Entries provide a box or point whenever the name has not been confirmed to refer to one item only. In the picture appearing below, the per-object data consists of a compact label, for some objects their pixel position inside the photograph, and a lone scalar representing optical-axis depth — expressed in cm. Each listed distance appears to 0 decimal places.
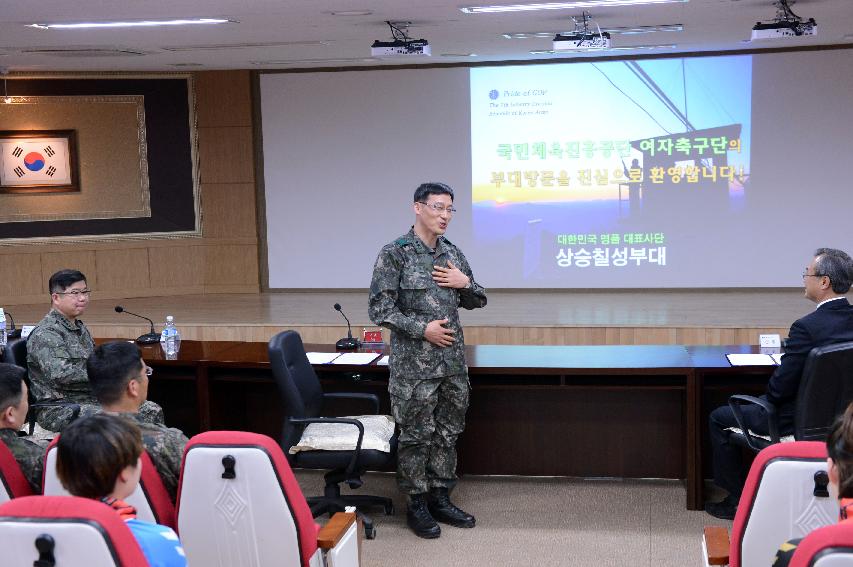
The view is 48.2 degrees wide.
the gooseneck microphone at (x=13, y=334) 583
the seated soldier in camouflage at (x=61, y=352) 432
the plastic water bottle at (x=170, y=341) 510
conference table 466
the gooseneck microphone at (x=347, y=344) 511
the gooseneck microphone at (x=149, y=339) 552
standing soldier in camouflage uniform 418
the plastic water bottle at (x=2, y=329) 582
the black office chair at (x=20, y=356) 439
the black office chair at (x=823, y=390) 363
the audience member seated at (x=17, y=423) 284
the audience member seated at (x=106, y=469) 203
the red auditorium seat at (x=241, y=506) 257
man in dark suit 380
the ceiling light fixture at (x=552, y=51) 877
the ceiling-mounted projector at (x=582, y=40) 691
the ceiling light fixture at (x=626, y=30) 763
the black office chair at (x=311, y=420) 405
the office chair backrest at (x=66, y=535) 186
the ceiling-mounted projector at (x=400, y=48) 697
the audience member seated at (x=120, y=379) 299
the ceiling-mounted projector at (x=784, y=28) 639
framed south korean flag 980
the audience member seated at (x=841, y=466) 190
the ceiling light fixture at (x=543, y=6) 639
